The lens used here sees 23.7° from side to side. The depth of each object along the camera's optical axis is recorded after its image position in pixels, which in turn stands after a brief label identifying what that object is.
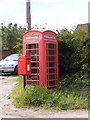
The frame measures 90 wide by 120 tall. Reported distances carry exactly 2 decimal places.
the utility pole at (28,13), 9.19
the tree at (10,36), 28.65
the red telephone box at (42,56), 7.80
